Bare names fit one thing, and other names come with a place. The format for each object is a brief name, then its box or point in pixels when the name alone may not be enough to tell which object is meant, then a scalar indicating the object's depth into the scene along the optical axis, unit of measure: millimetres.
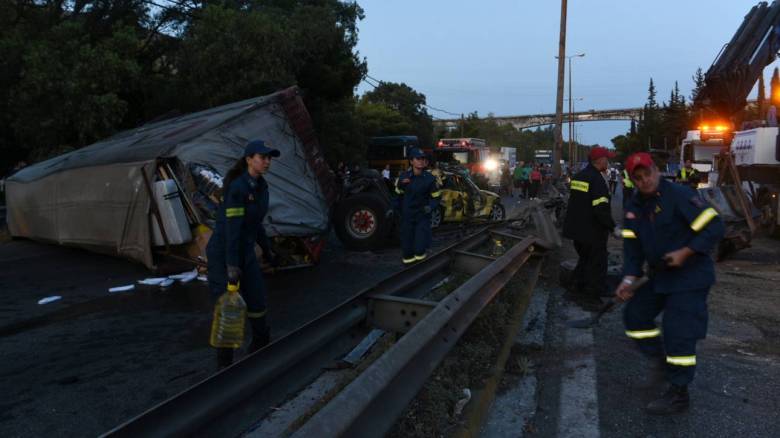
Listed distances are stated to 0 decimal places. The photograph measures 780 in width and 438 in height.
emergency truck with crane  9164
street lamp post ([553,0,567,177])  23266
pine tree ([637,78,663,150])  54156
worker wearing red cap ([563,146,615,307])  6430
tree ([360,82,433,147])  57625
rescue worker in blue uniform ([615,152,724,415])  3537
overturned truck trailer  8008
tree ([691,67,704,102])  47788
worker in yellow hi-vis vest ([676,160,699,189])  11797
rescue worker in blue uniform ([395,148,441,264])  7203
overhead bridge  117812
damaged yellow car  12531
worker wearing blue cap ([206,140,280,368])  4199
